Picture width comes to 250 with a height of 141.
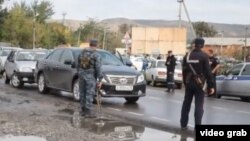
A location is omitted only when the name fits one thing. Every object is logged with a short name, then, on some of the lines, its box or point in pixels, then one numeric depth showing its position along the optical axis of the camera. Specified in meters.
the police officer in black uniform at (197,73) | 10.57
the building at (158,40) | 55.03
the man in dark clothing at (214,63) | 20.69
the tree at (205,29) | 112.09
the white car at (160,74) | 28.38
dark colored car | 15.88
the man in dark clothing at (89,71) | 13.02
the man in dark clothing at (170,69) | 23.70
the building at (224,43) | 97.94
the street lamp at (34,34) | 77.69
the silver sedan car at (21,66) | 21.53
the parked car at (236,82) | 19.95
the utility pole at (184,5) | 39.74
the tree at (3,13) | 50.06
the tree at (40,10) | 91.75
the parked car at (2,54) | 29.76
